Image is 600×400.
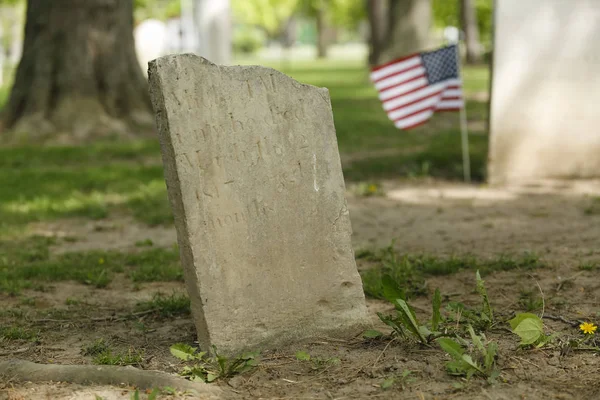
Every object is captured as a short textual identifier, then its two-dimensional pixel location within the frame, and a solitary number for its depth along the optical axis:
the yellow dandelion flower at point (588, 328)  3.95
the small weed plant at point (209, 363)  3.63
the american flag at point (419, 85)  7.74
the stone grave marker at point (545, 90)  7.88
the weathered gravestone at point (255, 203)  3.74
